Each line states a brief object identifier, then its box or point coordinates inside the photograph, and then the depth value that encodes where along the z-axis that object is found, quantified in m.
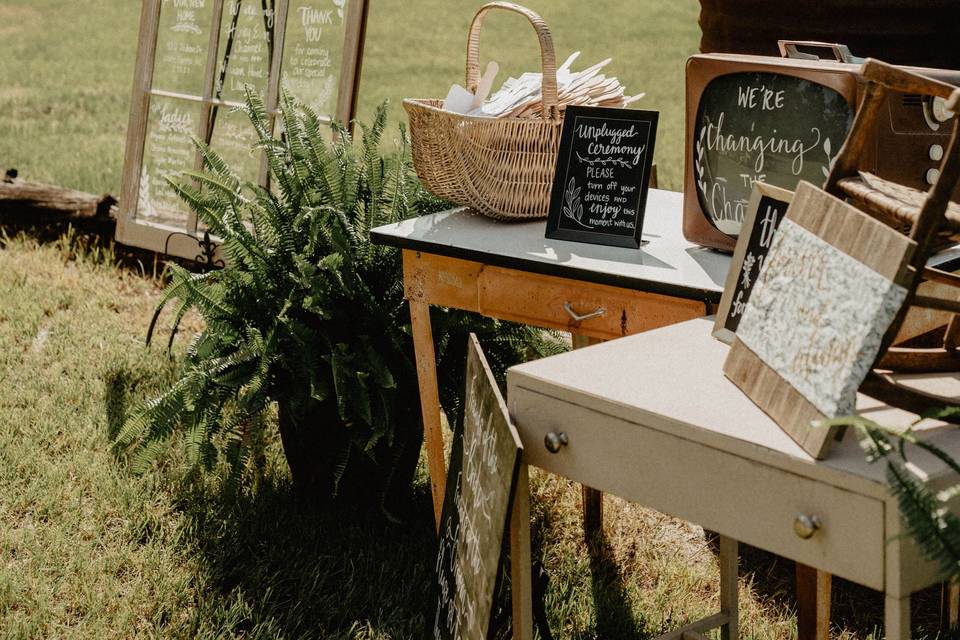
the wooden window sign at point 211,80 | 4.11
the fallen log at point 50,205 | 4.72
